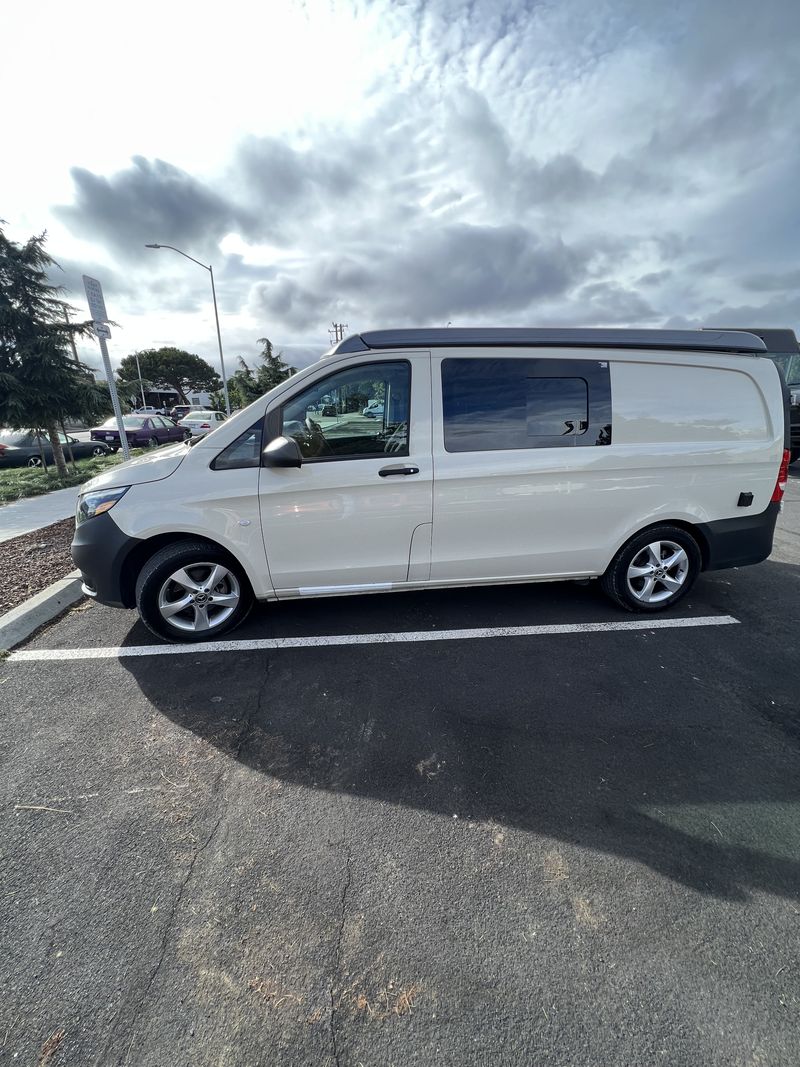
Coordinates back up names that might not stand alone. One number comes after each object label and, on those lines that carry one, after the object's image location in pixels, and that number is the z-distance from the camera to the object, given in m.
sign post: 6.45
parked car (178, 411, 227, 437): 21.59
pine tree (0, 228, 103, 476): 8.76
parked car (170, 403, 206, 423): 46.19
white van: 3.19
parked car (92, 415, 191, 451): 17.58
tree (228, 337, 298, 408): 38.01
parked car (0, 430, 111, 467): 13.11
